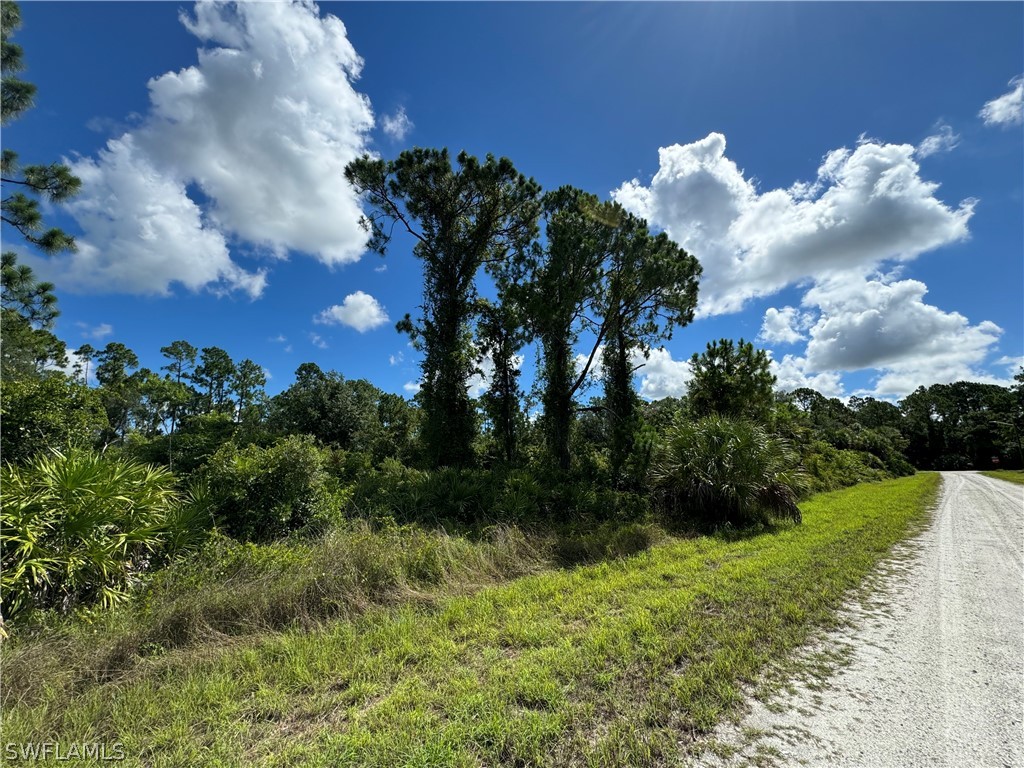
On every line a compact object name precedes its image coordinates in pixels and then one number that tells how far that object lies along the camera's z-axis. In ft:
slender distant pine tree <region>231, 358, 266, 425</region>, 175.63
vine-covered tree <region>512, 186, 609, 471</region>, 51.65
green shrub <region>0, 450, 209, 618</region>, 14.76
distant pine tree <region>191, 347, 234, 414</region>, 176.76
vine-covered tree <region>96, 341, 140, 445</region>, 143.43
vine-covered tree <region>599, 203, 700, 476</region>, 53.72
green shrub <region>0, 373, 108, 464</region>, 24.62
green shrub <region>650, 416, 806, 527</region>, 34.53
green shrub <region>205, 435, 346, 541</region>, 24.82
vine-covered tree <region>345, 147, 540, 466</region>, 59.67
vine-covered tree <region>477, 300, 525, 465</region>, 66.18
